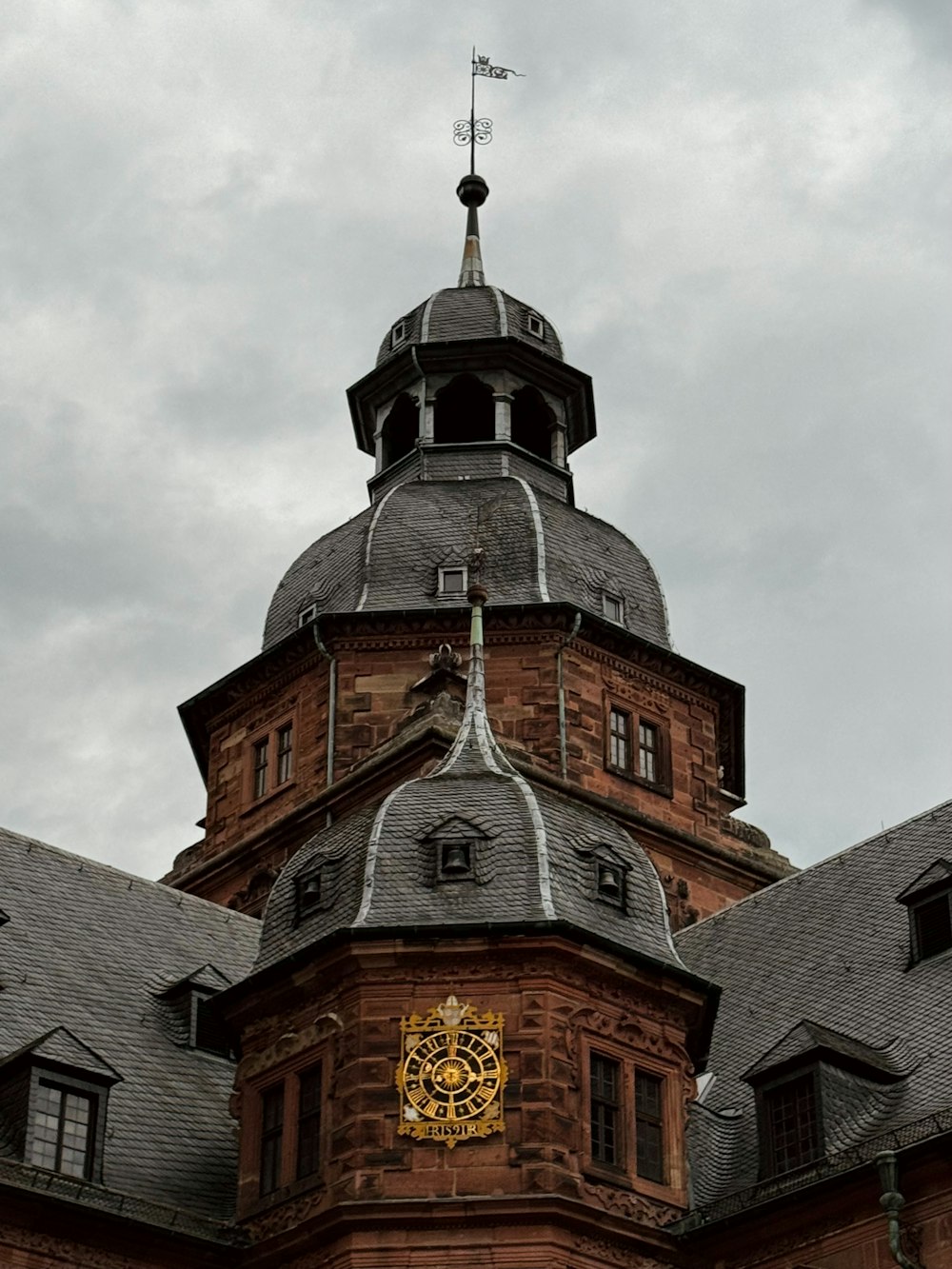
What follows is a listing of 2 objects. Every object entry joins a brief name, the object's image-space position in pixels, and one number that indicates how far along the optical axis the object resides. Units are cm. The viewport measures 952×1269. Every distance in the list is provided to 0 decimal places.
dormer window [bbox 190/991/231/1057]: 3228
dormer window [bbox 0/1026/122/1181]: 2738
